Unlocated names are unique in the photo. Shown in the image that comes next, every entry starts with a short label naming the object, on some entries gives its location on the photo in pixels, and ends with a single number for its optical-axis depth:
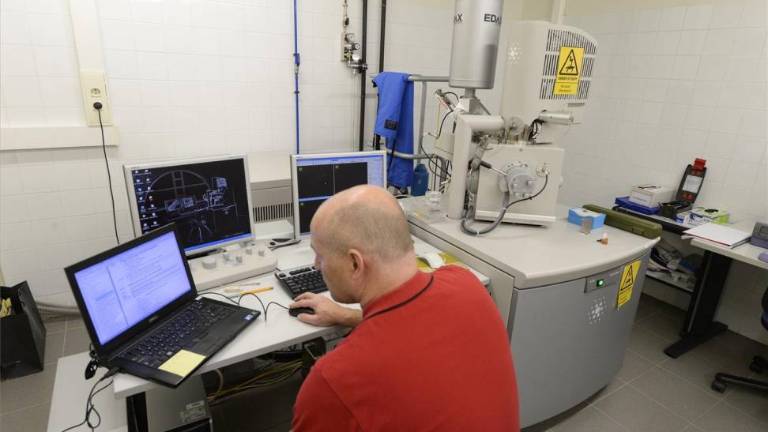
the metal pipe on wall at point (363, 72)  3.25
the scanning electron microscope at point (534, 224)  1.80
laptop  1.19
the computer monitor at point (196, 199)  1.53
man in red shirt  0.85
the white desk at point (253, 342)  1.18
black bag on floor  2.19
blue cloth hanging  3.00
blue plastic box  2.17
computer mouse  1.49
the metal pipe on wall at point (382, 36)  3.32
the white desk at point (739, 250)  2.18
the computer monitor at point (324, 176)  1.89
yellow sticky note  1.20
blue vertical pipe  3.01
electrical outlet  2.49
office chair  2.34
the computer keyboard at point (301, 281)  1.63
